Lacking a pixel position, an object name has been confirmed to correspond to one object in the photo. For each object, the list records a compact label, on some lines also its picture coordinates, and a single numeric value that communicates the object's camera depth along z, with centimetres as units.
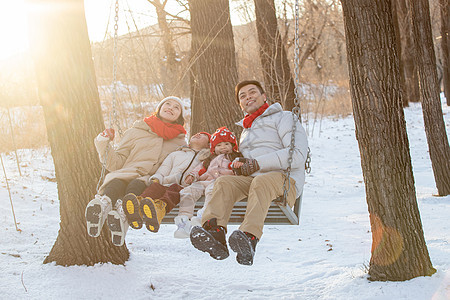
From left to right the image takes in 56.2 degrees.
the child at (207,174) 313
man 275
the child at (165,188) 292
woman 305
